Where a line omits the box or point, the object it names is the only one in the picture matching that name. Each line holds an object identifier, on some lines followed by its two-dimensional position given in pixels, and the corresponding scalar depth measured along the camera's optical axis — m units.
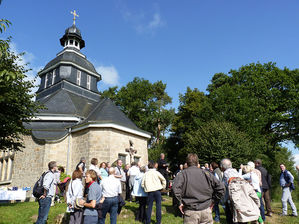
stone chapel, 16.45
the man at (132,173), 9.84
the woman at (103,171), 9.20
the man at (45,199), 5.66
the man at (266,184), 8.09
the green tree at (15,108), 10.43
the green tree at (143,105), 30.56
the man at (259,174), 6.52
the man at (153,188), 6.68
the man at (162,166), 9.65
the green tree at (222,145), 17.47
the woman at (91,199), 4.77
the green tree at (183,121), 27.80
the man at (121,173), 9.03
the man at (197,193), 3.76
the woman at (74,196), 5.00
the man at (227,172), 4.89
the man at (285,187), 8.23
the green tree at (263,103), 22.39
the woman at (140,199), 7.21
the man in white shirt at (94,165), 8.01
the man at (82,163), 9.11
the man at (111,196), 5.70
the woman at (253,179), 6.12
